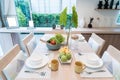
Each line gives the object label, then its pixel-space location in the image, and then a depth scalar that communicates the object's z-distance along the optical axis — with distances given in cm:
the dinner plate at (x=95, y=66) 117
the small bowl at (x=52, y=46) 153
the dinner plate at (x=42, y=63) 116
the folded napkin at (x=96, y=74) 104
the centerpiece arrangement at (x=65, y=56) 125
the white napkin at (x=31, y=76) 101
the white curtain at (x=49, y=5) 301
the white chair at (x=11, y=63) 111
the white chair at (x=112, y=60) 125
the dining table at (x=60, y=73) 102
